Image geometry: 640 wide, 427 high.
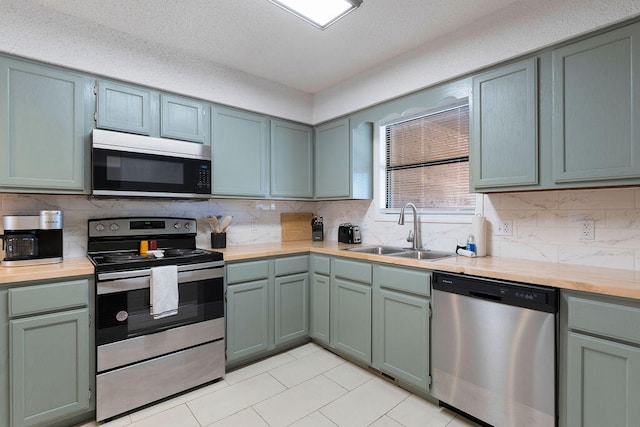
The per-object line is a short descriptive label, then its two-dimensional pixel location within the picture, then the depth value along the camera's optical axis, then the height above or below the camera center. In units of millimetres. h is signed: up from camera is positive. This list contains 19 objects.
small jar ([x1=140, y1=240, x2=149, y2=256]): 2495 -266
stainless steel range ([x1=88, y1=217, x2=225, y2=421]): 1939 -696
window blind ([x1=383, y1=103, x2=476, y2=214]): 2600 +467
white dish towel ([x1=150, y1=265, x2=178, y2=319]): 2062 -513
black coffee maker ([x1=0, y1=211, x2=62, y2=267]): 1892 -158
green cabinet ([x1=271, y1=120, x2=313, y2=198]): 3185 +565
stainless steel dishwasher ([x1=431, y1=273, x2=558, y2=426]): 1576 -753
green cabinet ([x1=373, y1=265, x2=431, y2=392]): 2082 -774
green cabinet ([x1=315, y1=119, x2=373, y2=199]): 3102 +533
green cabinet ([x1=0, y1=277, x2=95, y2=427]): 1696 -790
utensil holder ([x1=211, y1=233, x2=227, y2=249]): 2883 -243
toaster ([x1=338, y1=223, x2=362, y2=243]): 3191 -203
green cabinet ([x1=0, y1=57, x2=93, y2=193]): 1895 +544
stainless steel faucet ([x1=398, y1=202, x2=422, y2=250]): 2691 -179
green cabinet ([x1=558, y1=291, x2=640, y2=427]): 1355 -671
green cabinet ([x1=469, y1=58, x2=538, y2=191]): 1891 +544
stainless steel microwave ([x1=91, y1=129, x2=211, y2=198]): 2139 +351
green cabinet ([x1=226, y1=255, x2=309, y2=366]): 2514 -795
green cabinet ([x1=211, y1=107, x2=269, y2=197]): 2783 +561
